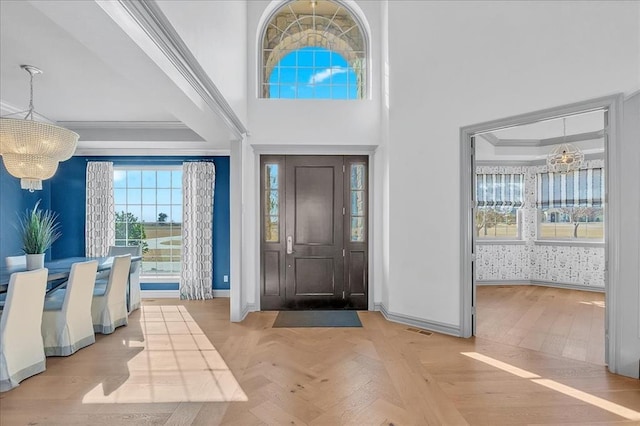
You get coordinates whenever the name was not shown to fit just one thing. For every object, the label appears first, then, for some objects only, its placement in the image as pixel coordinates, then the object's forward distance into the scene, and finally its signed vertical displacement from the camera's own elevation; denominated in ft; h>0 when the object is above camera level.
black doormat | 14.48 -4.68
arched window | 17.35 +8.25
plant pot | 12.35 -1.74
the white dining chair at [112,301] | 13.43 -3.52
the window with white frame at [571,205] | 20.61 +0.46
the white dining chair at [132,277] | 16.42 -3.10
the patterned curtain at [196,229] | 19.22 -0.90
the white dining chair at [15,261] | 13.51 -1.92
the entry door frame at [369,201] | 16.65 +0.57
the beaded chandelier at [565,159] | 16.38 +2.57
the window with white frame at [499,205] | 22.61 +0.50
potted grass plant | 12.41 -1.08
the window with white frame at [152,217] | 20.15 -0.23
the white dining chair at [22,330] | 9.03 -3.19
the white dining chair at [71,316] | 11.25 -3.42
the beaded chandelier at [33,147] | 10.37 +2.09
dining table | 10.78 -2.05
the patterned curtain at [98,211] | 19.20 +0.12
